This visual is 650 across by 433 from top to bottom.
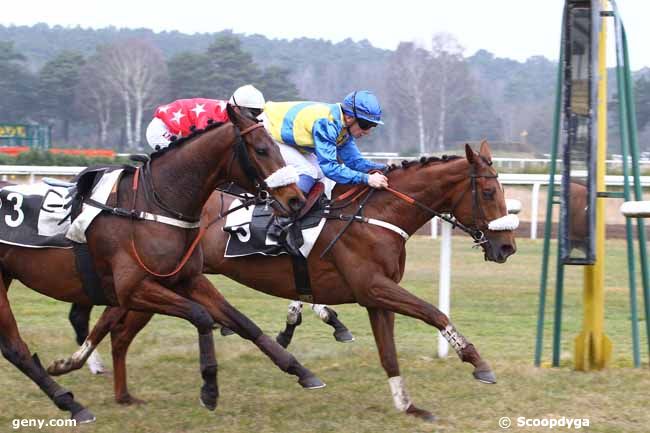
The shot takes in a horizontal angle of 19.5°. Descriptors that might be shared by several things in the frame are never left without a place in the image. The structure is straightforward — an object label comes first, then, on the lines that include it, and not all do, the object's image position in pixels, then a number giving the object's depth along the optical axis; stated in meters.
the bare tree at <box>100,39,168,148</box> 108.54
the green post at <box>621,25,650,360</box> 12.20
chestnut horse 10.76
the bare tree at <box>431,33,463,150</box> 122.75
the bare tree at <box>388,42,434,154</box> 120.64
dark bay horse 9.66
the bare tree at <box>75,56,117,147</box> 110.95
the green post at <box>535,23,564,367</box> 12.45
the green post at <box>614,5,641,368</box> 12.21
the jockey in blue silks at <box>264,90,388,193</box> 11.38
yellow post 12.20
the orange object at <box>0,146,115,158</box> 65.61
